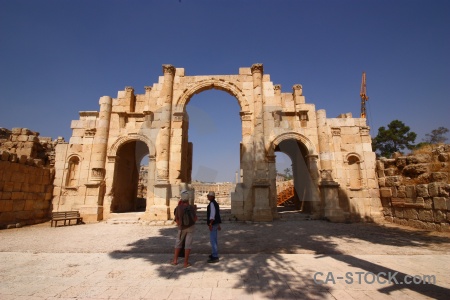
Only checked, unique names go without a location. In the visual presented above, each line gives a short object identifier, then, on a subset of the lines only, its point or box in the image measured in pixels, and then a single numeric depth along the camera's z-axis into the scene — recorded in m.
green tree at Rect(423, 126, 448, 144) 33.00
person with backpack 4.76
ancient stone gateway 11.09
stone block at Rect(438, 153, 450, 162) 8.73
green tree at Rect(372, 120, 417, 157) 33.71
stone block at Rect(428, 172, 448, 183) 8.39
